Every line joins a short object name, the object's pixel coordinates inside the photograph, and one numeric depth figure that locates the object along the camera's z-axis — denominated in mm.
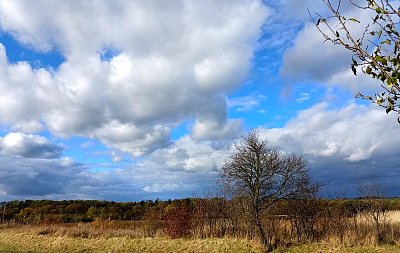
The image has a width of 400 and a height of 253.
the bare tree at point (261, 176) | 25578
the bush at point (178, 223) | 31691
